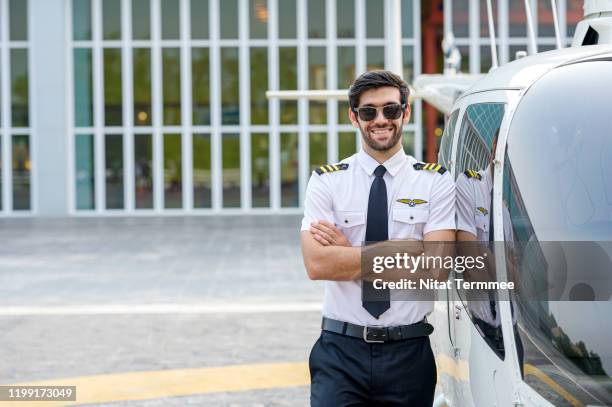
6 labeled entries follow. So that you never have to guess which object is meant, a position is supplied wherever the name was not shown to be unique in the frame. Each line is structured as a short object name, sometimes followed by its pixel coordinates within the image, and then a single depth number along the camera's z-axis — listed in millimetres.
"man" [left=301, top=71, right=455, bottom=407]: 3232
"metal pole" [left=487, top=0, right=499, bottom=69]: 5537
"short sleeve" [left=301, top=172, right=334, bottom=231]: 3324
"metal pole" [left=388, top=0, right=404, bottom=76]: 8055
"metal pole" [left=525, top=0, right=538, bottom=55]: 5417
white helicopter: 2746
